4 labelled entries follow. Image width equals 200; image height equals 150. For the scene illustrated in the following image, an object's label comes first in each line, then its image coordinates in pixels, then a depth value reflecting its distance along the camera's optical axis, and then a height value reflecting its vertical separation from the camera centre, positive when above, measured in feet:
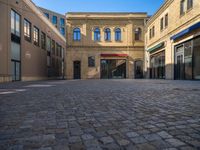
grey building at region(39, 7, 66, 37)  156.08 +47.45
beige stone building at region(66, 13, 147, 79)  97.19 +13.77
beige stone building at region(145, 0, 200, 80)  50.78 +10.44
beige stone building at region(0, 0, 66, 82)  53.11 +10.81
